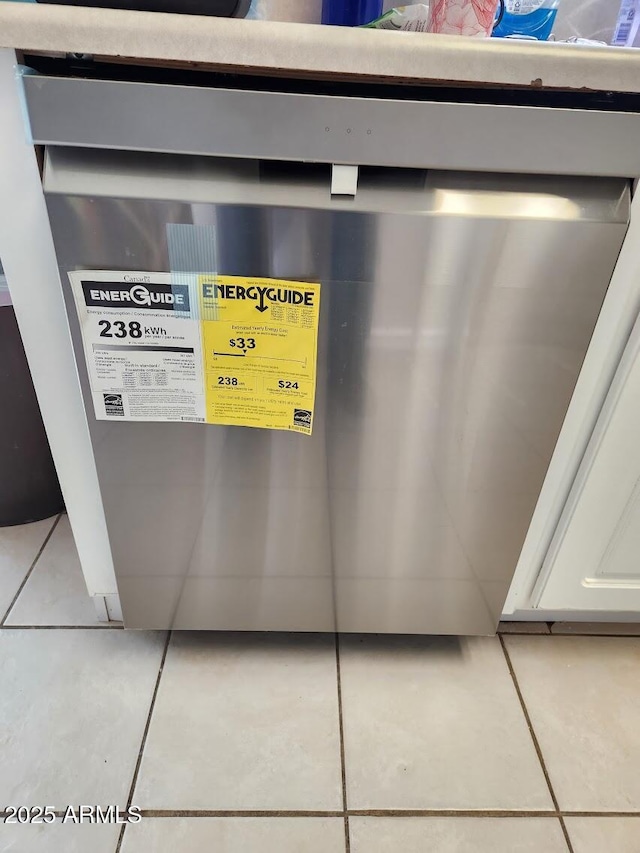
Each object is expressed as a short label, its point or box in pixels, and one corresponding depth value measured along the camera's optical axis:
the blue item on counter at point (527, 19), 0.83
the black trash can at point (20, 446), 1.11
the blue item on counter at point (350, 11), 0.84
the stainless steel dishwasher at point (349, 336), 0.62
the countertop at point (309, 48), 0.54
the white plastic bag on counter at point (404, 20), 0.73
